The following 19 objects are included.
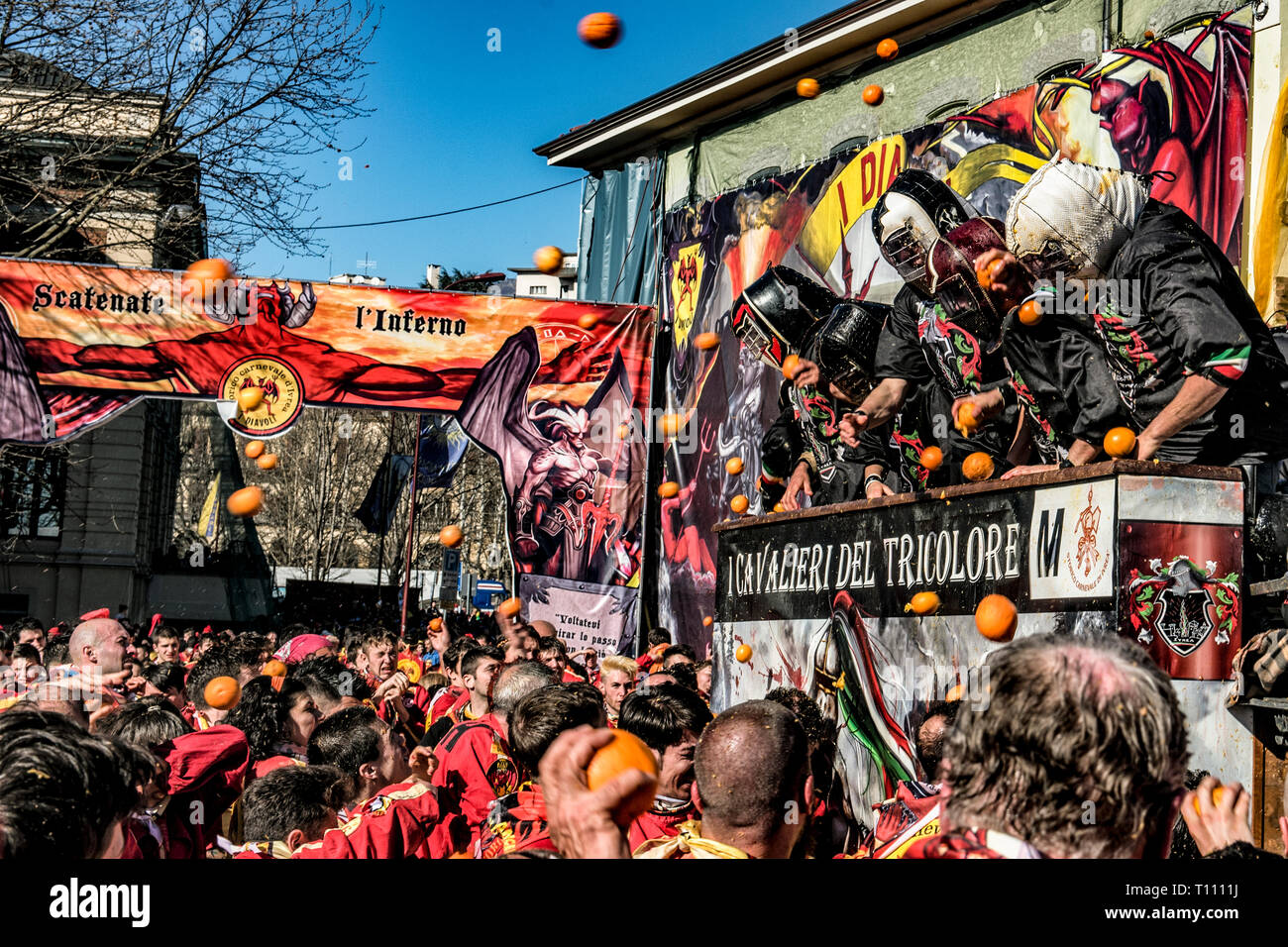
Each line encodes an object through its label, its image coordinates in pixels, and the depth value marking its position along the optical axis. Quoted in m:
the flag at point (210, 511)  27.72
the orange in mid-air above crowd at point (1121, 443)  5.67
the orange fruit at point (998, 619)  4.67
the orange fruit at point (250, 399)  15.34
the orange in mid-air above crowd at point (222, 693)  6.86
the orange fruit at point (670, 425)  16.94
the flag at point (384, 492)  26.44
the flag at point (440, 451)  20.98
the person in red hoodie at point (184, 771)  4.27
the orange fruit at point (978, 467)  7.31
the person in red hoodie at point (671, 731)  4.28
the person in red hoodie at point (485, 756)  4.90
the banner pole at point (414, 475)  19.03
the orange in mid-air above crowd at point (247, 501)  10.66
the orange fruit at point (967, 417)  7.73
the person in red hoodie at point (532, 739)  3.99
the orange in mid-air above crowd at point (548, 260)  13.70
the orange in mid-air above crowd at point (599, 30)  9.77
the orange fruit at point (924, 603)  5.15
